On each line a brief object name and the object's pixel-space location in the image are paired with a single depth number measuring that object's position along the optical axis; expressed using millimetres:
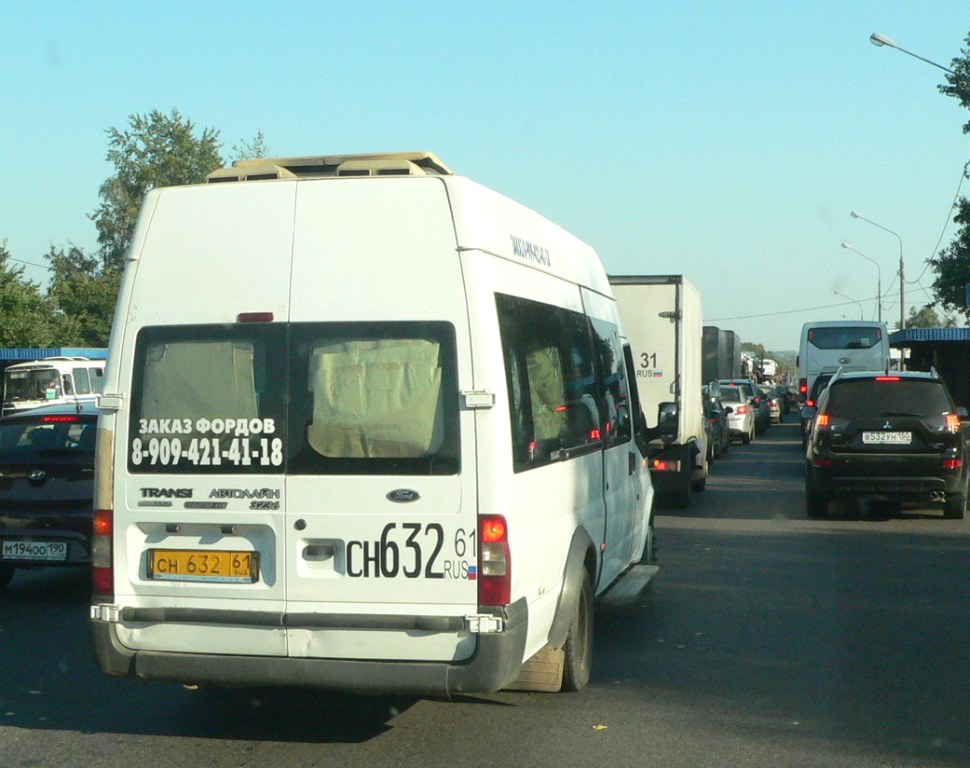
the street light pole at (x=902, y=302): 60016
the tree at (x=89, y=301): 70375
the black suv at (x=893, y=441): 14992
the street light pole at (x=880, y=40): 26219
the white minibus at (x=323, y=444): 5625
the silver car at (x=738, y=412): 33562
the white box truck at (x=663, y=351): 16781
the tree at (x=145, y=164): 72625
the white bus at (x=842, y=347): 40781
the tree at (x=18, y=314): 50281
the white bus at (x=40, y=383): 32344
